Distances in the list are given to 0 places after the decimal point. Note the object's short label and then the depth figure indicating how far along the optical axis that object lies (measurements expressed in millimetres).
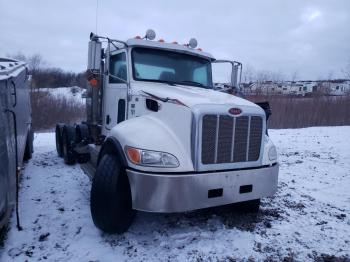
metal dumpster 3270
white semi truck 3520
